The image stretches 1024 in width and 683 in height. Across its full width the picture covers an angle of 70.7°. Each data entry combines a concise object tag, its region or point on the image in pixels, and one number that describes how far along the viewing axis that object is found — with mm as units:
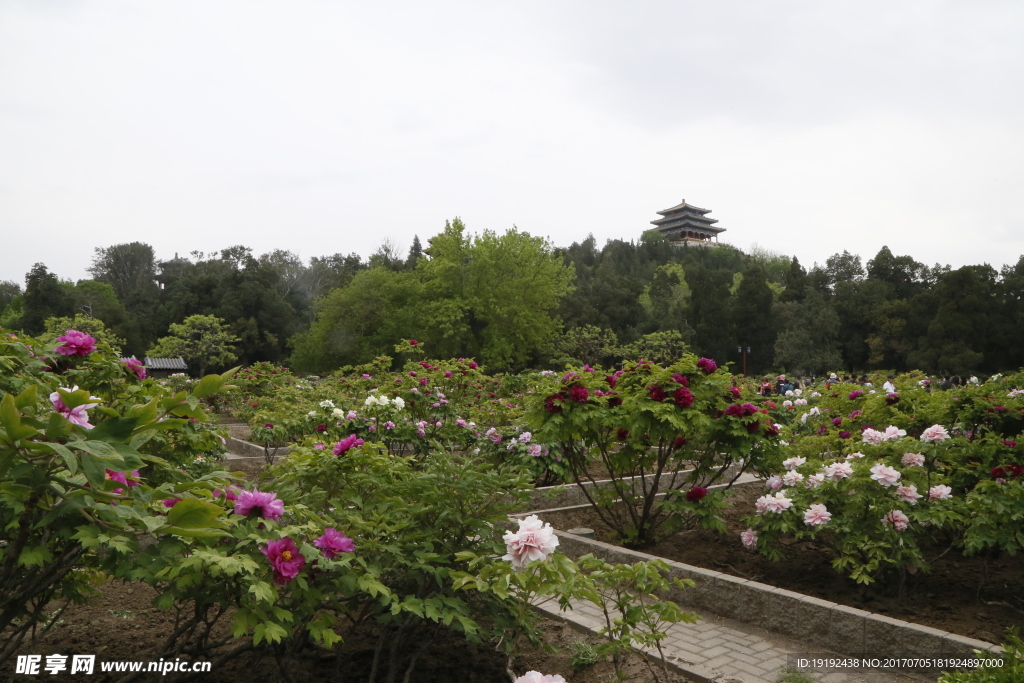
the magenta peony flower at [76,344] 3747
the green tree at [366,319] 35031
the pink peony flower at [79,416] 2158
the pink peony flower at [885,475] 4590
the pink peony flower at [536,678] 1776
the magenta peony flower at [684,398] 5637
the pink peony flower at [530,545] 2660
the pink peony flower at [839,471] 4855
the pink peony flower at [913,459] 4898
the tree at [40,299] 41531
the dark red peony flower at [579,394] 5754
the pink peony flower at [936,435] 5137
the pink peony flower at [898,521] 4578
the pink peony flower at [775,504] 5082
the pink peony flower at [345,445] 3328
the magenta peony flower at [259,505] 2433
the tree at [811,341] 41875
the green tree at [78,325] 31953
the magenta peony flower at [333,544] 2541
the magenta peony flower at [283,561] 2330
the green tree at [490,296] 33469
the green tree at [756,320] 45406
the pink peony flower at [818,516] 4773
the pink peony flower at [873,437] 5203
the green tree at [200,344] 36344
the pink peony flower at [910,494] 4625
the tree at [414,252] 58981
